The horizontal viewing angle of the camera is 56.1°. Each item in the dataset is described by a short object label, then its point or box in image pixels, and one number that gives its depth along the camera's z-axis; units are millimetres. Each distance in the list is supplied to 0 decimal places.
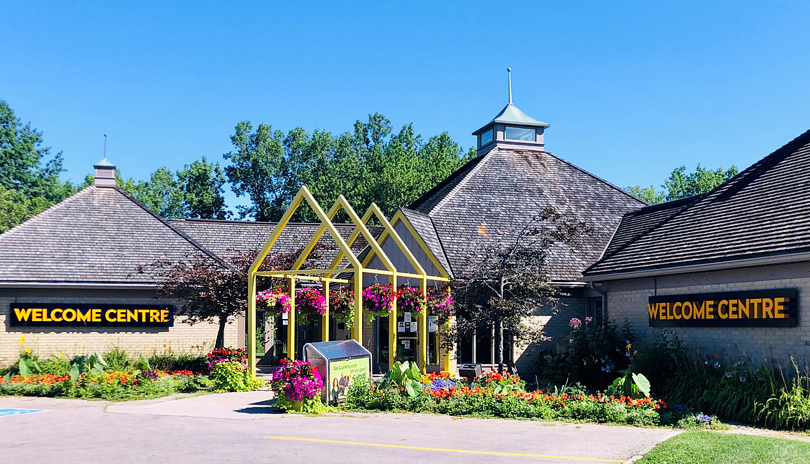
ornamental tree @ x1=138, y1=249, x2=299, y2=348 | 20391
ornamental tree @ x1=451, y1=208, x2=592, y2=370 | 17906
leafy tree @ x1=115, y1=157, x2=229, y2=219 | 55000
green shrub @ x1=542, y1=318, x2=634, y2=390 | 17969
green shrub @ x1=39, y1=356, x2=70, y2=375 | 20703
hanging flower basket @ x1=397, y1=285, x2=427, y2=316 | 18422
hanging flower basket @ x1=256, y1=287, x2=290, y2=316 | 18422
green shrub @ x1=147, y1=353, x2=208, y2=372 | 22125
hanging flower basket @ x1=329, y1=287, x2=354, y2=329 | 18922
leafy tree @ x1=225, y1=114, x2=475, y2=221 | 47319
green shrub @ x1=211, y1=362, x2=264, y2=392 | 18281
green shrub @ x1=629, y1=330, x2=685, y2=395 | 16281
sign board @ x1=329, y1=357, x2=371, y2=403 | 15586
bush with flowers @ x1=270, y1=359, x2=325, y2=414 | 14828
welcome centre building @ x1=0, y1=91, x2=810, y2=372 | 15477
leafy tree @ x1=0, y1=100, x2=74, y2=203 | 63406
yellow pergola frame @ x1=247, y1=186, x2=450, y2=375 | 17623
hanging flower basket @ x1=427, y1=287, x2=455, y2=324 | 18453
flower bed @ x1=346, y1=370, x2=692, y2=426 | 13602
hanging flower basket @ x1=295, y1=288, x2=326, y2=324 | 18500
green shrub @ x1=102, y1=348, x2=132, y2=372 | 21406
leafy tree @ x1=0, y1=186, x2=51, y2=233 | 48781
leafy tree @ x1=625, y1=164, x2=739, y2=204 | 60719
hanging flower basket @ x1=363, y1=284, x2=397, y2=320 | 18016
